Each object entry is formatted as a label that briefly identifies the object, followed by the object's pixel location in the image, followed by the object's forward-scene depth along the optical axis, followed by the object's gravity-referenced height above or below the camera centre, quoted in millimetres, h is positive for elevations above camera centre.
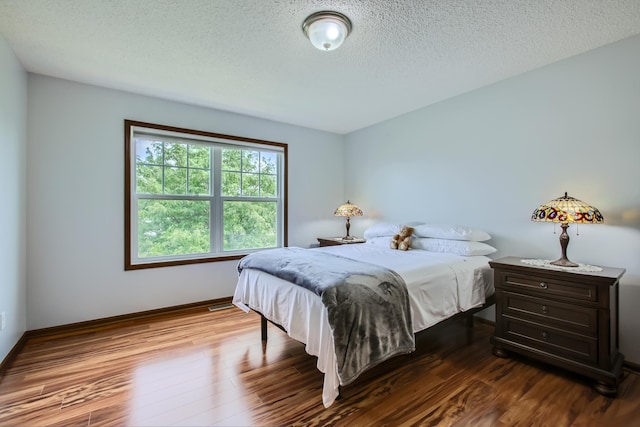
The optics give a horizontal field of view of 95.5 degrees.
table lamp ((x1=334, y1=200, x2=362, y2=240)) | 4136 +12
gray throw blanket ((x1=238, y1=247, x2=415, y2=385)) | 1616 -574
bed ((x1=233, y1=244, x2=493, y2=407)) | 1695 -620
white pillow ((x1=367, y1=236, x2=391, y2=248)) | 3345 -343
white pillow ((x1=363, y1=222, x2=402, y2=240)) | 3439 -223
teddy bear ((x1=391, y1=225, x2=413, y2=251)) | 3025 -293
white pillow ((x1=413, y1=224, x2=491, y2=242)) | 2773 -204
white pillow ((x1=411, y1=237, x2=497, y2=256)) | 2664 -336
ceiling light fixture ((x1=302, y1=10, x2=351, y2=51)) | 1844 +1211
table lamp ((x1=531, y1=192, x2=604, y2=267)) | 1992 -16
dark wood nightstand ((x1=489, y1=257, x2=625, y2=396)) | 1848 -746
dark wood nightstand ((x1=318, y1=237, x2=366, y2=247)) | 3946 -409
